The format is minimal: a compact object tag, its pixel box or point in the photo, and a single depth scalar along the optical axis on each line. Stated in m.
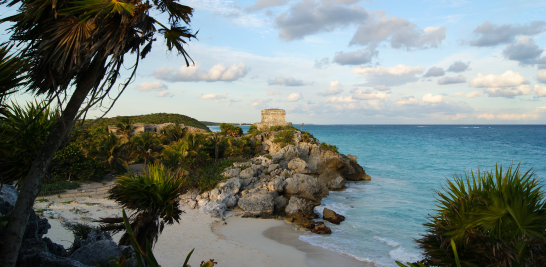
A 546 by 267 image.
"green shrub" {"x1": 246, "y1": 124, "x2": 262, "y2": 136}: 35.25
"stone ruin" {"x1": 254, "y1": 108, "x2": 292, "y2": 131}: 42.06
